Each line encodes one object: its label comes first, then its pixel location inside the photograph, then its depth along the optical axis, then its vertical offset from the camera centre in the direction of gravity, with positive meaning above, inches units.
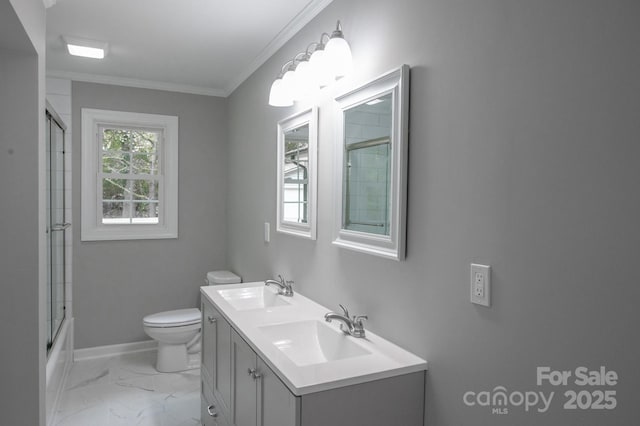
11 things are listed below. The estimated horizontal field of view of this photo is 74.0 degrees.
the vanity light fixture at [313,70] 72.4 +24.3
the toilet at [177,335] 130.0 -43.3
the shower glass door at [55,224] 110.3 -8.8
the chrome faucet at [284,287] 97.0 -20.6
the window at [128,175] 144.3 +7.0
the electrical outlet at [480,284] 48.0 -9.6
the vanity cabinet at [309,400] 50.3 -26.1
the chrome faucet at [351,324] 67.9 -20.3
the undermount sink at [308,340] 70.6 -24.6
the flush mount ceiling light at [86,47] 110.9 +39.6
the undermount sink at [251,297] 98.7 -23.7
